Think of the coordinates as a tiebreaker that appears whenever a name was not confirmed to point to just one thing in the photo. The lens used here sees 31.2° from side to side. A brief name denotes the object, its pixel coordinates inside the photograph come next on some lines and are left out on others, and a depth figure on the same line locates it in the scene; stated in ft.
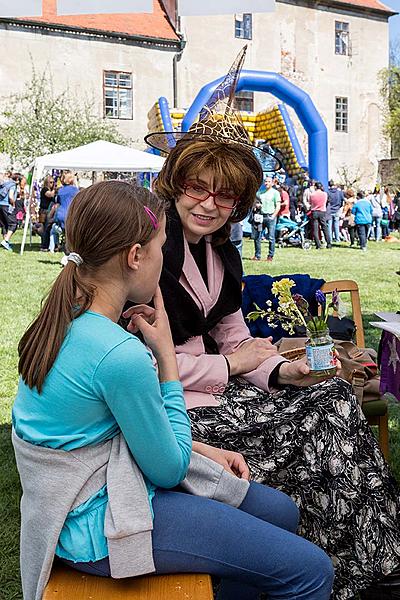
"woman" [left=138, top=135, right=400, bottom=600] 7.31
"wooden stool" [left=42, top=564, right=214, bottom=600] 4.99
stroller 57.31
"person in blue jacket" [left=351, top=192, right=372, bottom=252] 55.62
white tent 42.91
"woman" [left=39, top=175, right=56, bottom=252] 48.21
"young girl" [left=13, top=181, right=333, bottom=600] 4.95
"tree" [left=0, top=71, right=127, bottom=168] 79.36
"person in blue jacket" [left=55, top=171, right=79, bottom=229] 45.44
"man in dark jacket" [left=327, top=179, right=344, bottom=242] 61.00
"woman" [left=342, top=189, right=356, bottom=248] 61.16
